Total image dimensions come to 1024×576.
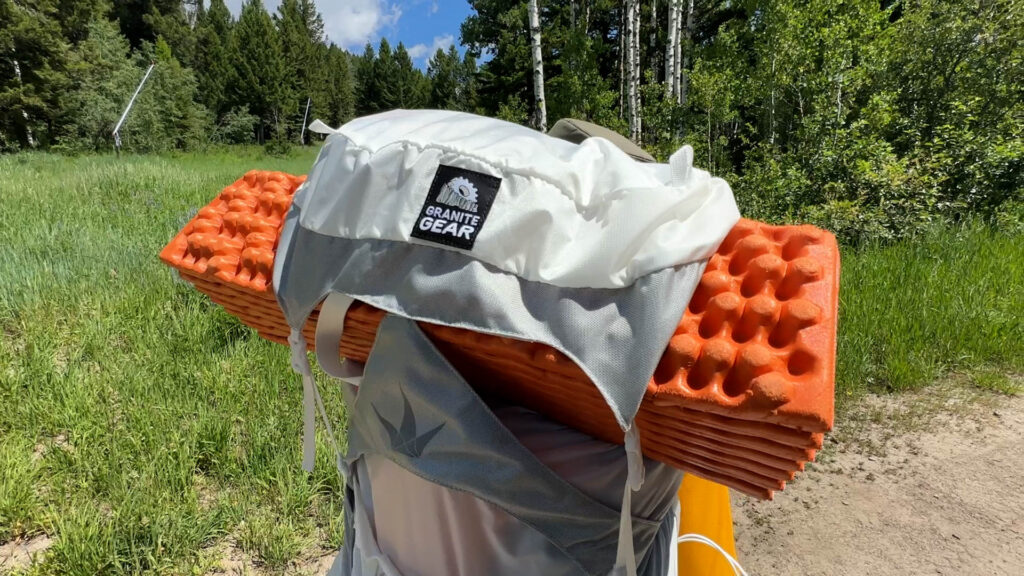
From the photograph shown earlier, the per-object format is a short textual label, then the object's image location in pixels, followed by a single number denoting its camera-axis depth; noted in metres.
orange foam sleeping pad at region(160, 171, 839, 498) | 0.61
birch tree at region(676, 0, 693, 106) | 15.15
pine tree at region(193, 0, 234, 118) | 36.59
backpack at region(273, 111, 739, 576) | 0.68
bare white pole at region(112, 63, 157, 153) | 19.80
